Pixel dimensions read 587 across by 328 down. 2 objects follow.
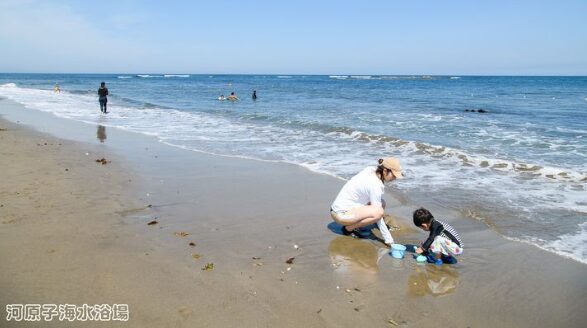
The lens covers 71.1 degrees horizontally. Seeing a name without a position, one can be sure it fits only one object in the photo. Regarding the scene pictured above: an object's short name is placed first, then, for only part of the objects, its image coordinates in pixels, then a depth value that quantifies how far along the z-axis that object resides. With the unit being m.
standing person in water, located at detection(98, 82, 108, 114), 21.59
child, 5.09
